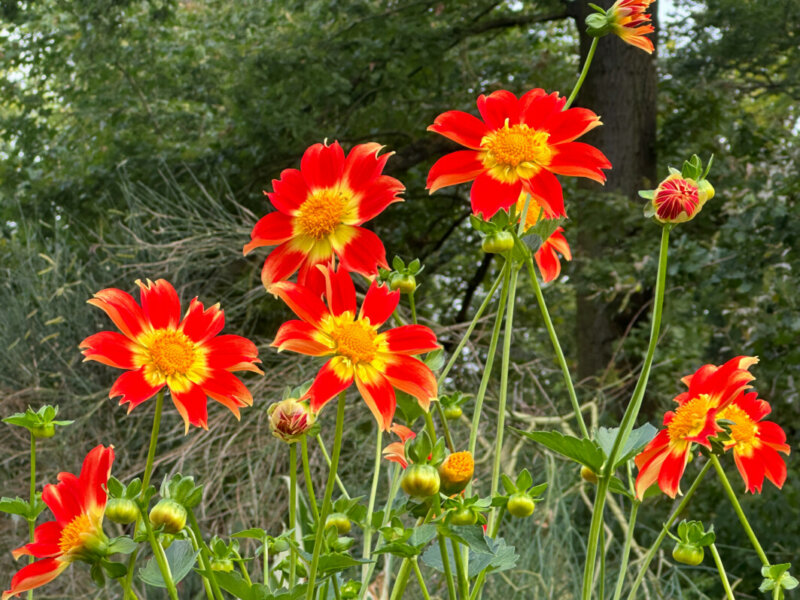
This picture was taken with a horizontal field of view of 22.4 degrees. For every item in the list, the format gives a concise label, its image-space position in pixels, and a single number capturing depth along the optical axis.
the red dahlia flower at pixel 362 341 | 1.00
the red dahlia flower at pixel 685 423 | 1.09
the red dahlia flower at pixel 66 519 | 1.04
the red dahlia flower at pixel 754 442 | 1.18
